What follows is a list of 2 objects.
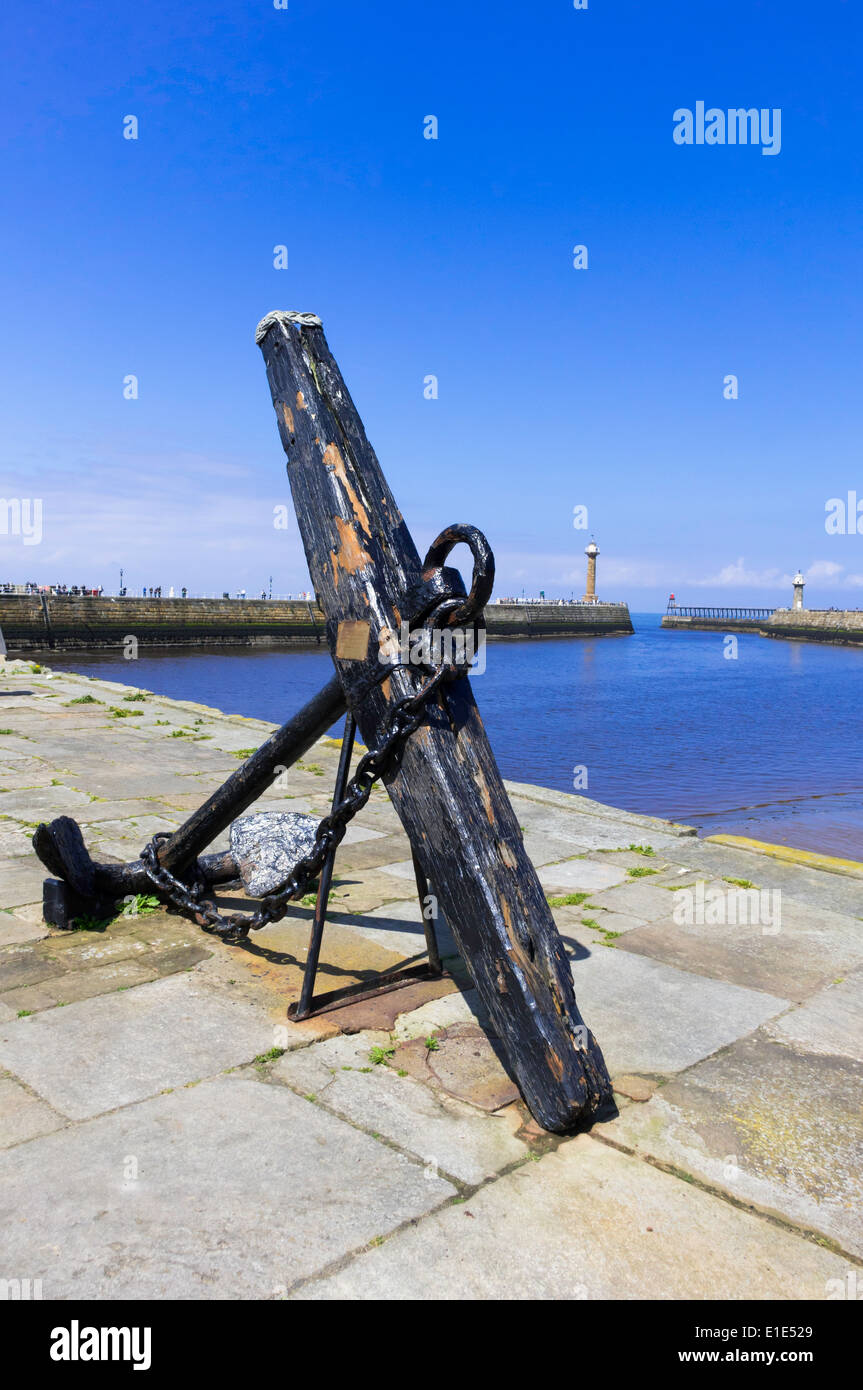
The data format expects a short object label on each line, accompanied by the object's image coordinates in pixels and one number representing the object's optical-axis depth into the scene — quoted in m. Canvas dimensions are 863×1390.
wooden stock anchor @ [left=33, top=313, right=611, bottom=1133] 2.47
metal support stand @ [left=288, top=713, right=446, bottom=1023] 3.20
